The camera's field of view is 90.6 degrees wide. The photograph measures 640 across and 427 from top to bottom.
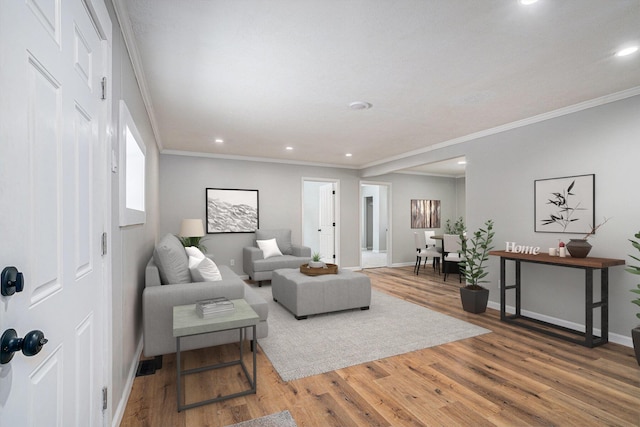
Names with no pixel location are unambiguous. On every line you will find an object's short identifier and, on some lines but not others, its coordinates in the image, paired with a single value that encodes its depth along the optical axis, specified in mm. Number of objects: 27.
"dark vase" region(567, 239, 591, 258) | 3221
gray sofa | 2545
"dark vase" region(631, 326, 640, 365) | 2666
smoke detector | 3377
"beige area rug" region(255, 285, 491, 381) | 2740
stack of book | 2234
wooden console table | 3049
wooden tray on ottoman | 4207
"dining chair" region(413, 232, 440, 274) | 7016
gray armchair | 5602
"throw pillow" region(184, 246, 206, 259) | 3648
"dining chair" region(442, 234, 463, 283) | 6315
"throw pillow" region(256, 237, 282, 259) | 5898
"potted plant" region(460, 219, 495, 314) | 4070
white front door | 747
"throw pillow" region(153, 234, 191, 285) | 2877
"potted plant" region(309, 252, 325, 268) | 4273
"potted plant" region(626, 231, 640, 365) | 2668
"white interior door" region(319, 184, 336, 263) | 7427
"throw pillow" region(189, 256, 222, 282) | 2979
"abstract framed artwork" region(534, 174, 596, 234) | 3404
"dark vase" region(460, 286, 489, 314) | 4051
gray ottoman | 3783
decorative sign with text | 3721
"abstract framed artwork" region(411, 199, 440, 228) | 8375
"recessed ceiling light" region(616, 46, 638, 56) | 2303
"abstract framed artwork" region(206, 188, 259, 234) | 6105
